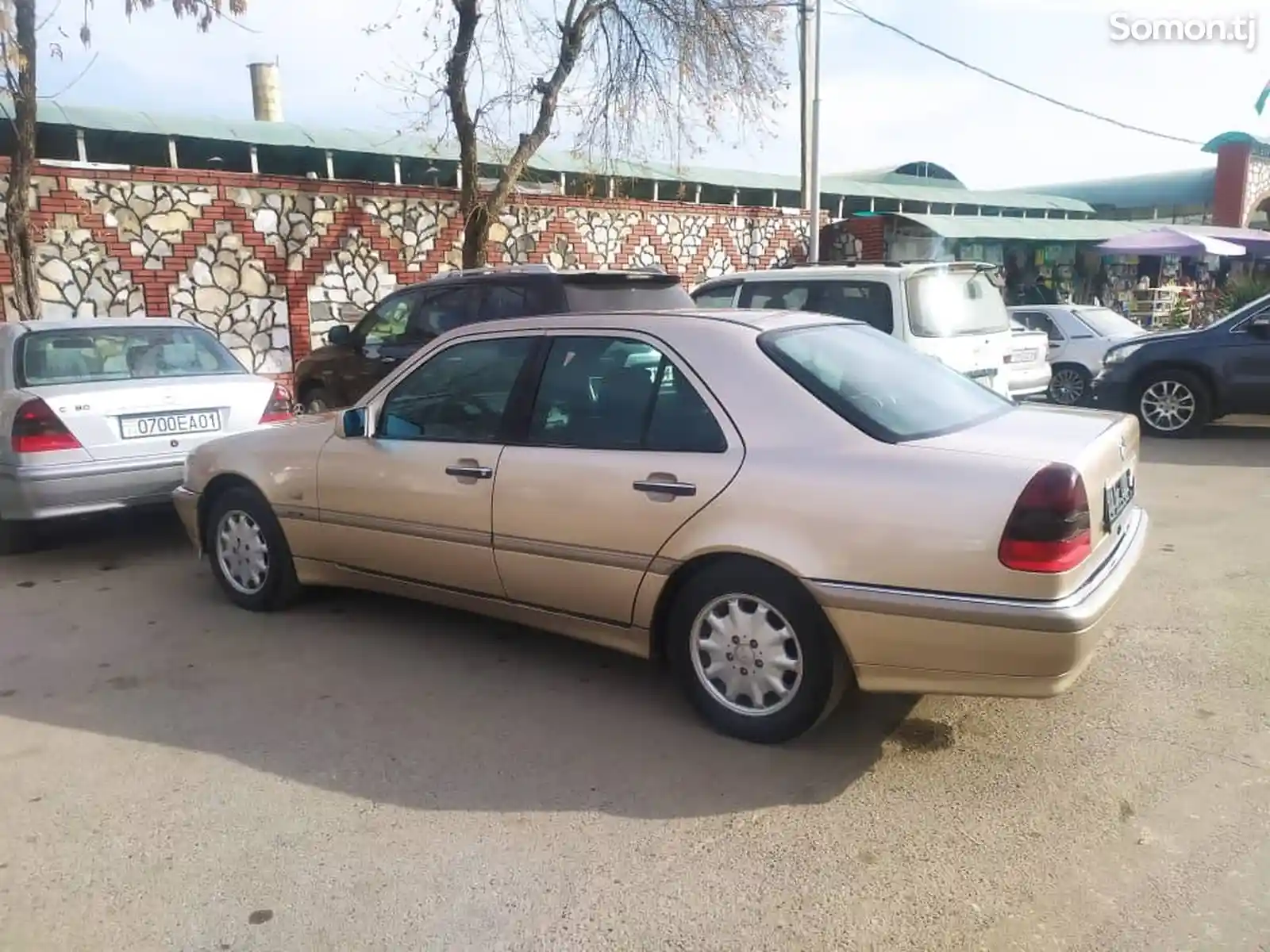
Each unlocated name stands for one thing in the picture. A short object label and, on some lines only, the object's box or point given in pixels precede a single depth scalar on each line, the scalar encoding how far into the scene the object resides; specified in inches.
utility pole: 671.1
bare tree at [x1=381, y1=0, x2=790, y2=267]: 520.1
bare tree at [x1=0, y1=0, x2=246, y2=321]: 353.1
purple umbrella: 837.8
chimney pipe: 970.1
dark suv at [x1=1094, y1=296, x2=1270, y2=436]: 377.4
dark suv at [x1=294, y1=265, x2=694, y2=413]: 277.0
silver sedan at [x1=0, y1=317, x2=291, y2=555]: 229.9
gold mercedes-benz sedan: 122.6
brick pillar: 1238.3
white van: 293.6
